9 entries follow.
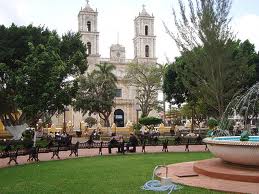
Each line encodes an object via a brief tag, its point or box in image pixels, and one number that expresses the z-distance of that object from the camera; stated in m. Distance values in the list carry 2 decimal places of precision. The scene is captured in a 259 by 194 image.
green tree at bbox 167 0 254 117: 16.84
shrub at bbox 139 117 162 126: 27.83
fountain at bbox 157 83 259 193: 6.63
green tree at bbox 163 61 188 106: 25.47
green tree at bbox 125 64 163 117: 33.82
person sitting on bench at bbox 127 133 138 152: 14.50
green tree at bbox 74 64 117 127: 31.17
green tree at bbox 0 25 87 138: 15.68
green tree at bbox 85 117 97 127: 39.23
